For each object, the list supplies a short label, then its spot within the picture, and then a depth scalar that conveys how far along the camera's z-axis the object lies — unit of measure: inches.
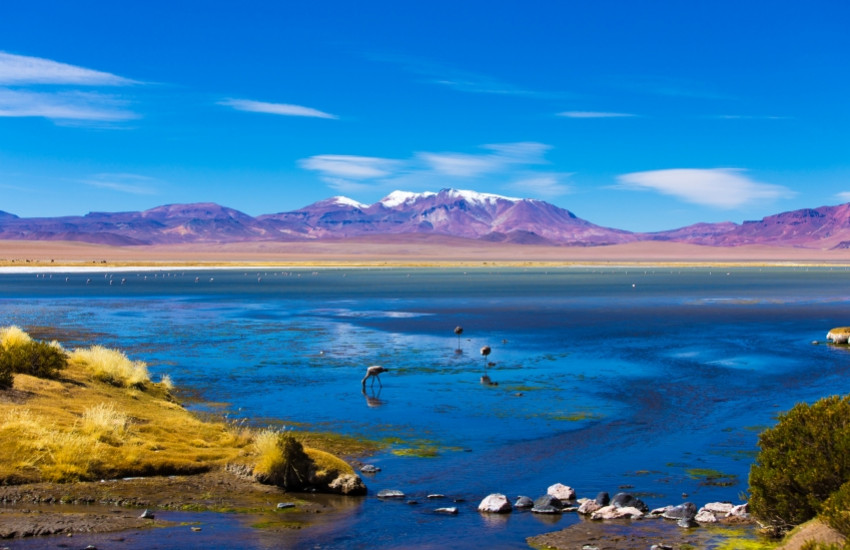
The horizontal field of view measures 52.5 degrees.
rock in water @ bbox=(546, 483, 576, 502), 437.4
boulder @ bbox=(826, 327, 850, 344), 1124.5
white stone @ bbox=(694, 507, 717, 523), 401.1
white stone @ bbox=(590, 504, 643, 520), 407.8
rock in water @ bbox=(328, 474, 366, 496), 451.2
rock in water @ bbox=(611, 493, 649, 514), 417.1
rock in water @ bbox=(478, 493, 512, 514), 418.3
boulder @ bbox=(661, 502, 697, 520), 404.9
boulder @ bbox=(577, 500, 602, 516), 415.2
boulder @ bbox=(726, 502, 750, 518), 404.8
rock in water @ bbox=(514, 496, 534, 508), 427.2
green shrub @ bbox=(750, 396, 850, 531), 339.3
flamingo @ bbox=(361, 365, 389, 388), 773.3
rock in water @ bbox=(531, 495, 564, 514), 418.3
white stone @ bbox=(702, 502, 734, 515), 412.2
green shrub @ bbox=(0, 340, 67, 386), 618.2
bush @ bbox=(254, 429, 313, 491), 460.1
